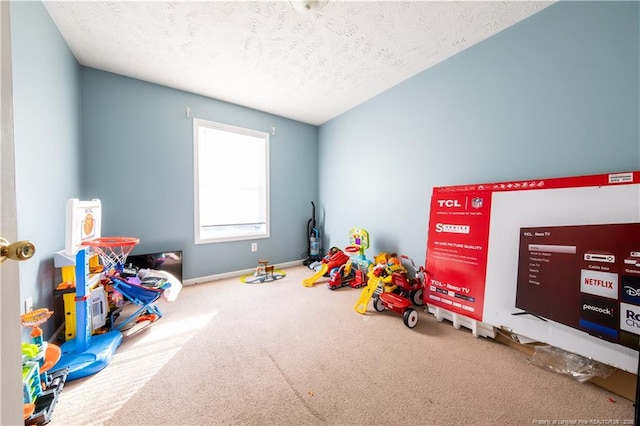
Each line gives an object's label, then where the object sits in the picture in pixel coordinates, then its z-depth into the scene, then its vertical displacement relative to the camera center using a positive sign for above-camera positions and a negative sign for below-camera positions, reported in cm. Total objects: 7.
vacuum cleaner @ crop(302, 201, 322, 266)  416 -77
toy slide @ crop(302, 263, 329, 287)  320 -107
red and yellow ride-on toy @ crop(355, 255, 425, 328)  222 -91
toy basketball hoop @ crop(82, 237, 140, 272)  170 -44
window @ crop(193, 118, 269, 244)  333 +32
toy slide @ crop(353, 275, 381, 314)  237 -97
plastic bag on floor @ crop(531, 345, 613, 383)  143 -105
